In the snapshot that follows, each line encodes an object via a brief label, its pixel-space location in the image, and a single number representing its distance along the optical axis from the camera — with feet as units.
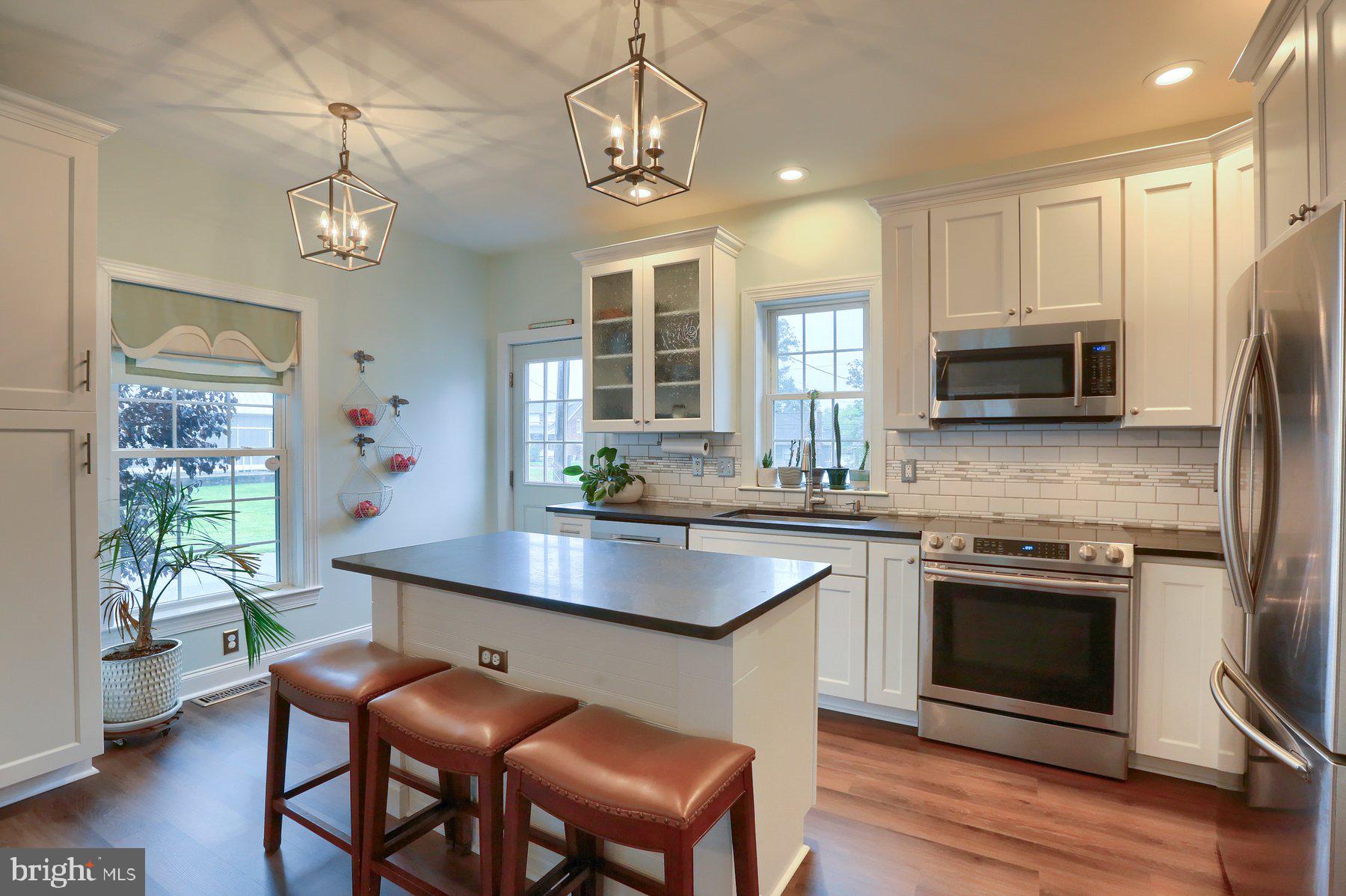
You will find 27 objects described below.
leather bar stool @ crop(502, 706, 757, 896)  4.09
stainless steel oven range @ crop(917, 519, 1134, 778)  8.30
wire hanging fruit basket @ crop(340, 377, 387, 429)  13.26
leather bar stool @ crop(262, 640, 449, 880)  5.81
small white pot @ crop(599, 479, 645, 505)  13.46
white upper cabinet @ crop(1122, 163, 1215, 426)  8.61
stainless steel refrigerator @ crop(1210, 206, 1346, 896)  4.19
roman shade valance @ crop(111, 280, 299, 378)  10.23
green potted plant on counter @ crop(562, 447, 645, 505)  13.43
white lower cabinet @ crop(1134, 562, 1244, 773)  7.98
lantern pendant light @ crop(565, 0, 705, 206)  4.85
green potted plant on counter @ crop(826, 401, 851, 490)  12.05
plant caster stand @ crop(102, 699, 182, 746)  8.98
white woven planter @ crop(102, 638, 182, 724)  9.18
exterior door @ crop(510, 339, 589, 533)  15.57
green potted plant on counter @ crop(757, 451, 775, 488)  12.87
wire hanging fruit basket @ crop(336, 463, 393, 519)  13.29
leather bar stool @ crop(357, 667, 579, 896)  4.93
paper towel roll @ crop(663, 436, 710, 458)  13.08
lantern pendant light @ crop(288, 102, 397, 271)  8.00
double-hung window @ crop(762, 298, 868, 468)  12.27
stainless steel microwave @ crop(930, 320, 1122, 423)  9.14
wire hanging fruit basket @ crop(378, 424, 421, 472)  14.01
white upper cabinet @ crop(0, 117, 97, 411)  7.59
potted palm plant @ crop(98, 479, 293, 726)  9.24
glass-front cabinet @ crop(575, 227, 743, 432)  12.36
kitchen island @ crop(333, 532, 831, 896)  5.16
